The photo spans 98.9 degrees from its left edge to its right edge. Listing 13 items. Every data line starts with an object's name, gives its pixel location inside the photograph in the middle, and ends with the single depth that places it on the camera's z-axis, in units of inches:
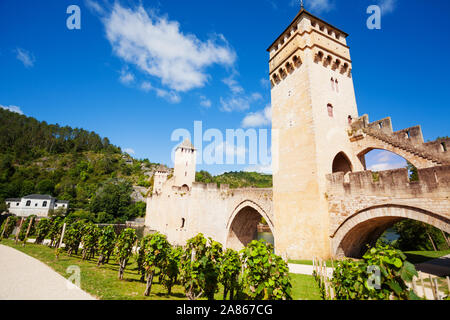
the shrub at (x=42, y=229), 757.3
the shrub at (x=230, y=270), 256.8
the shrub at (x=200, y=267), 246.5
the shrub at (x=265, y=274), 185.3
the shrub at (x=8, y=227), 860.1
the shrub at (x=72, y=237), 604.7
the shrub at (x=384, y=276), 138.7
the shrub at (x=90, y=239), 546.6
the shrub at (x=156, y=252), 316.5
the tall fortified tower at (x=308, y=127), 493.0
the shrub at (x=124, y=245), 387.5
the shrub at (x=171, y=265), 323.9
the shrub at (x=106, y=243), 491.9
